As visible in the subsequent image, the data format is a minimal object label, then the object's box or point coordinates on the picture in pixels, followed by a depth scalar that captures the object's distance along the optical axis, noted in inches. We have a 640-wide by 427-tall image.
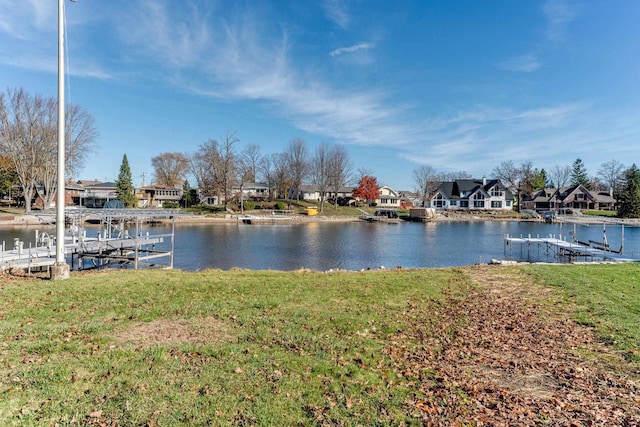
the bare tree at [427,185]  4448.8
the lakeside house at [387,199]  4040.4
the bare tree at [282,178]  3887.8
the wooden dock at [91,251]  706.2
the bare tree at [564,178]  4747.5
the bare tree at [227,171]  3122.5
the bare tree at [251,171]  3627.0
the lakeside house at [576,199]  3683.6
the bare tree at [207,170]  3262.8
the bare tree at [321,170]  3619.6
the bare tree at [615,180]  4144.2
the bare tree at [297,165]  3772.1
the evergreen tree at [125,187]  2785.4
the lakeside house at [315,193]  3939.5
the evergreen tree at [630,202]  2982.3
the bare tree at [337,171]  3671.3
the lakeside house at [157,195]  3201.0
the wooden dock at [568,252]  1017.5
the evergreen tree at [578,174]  4635.8
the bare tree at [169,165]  4106.8
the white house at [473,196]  3754.9
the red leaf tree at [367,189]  3823.8
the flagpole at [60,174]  438.0
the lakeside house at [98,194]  2925.7
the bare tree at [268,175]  3993.6
